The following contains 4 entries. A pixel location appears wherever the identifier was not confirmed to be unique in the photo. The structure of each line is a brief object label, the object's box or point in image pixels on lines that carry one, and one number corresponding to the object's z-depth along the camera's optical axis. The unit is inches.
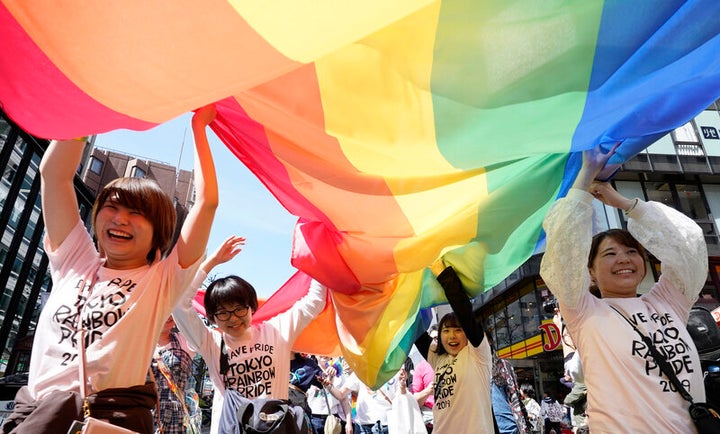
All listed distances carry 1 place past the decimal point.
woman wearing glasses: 99.2
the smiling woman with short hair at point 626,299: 66.7
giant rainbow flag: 54.2
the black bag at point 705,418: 61.7
